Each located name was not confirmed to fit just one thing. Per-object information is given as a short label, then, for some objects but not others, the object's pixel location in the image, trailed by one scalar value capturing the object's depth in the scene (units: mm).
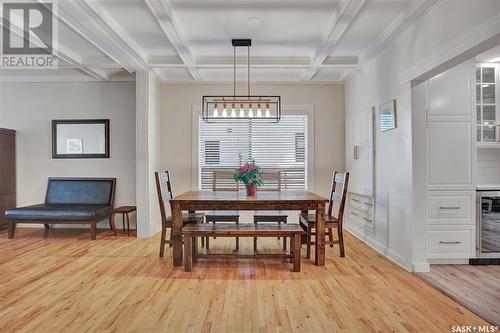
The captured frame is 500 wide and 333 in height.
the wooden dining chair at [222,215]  4121
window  5879
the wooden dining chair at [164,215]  3770
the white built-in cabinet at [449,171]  3527
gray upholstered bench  4785
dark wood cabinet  5473
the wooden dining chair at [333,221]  3752
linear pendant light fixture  4668
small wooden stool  5098
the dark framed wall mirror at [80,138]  5688
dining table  3434
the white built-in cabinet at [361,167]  4453
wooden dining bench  3338
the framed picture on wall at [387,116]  3729
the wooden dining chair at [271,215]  4094
